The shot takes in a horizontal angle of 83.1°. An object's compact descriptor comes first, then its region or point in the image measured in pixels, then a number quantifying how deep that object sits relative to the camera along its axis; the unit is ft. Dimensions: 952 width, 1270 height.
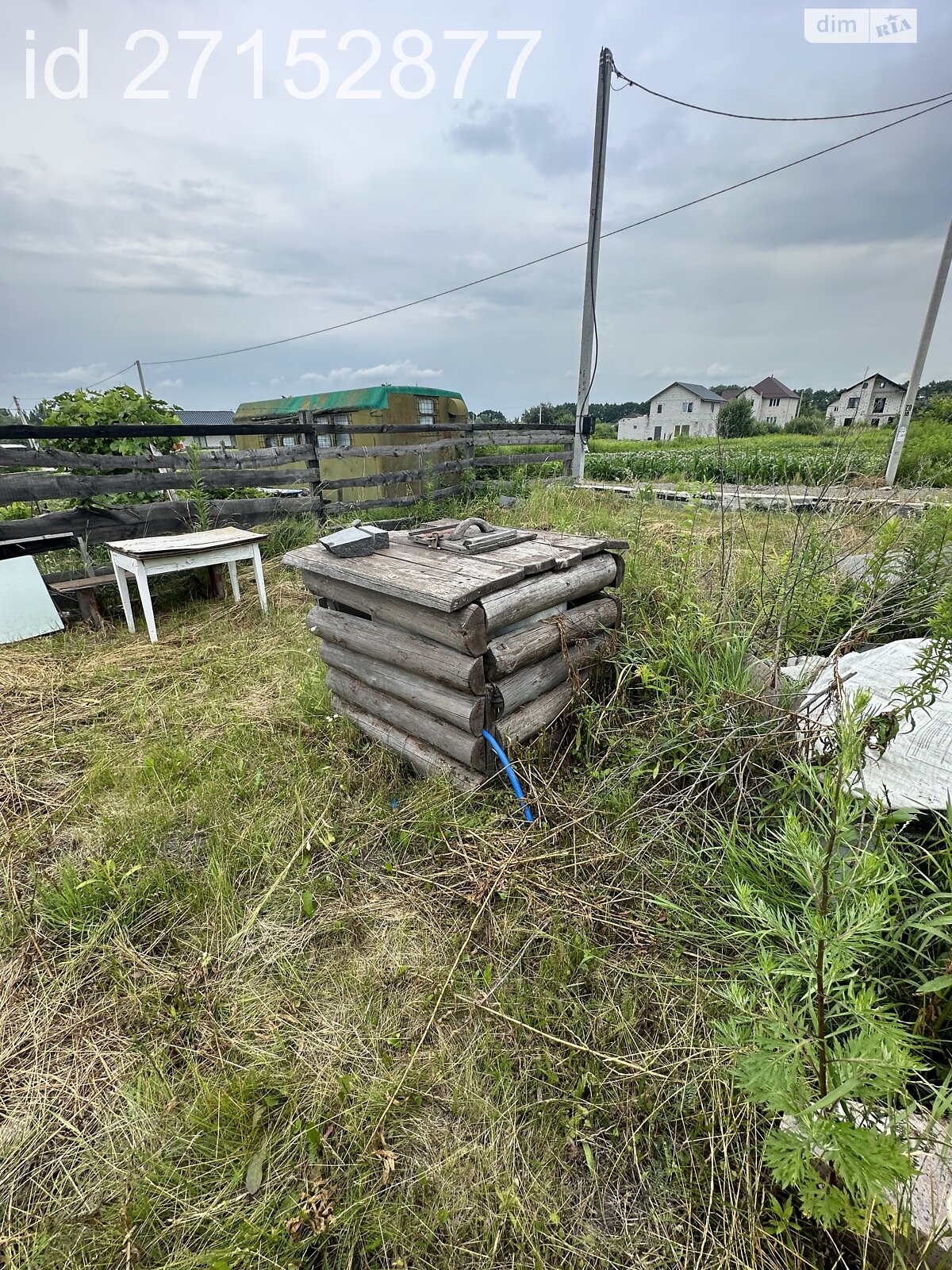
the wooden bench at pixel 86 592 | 12.96
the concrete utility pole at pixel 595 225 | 22.67
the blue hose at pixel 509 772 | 6.63
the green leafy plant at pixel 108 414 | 14.88
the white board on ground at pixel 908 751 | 4.90
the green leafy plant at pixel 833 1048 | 2.85
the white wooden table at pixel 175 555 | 12.08
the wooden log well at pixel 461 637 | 6.60
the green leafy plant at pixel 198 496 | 15.08
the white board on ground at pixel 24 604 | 11.98
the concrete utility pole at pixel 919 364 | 23.25
